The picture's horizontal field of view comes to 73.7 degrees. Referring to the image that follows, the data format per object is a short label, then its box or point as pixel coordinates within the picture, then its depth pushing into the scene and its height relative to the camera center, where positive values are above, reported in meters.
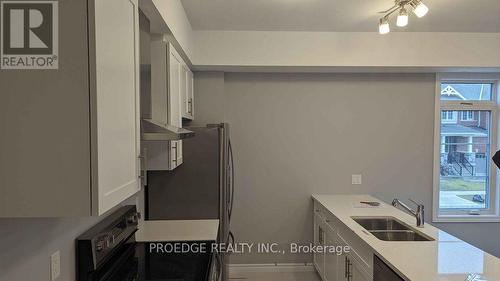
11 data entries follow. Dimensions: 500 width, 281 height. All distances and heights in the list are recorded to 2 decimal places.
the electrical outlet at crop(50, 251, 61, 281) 1.35 -0.56
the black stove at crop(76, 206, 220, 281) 1.54 -0.71
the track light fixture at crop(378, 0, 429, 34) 2.15 +0.81
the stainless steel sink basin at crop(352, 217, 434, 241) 2.53 -0.81
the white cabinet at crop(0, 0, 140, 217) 0.92 +0.00
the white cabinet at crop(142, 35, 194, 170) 2.20 +0.20
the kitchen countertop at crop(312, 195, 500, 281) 1.67 -0.73
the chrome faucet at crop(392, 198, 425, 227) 2.47 -0.64
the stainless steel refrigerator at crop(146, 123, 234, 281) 2.75 -0.45
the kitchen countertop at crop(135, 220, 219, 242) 2.24 -0.73
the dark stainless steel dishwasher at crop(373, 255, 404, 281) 1.80 -0.81
